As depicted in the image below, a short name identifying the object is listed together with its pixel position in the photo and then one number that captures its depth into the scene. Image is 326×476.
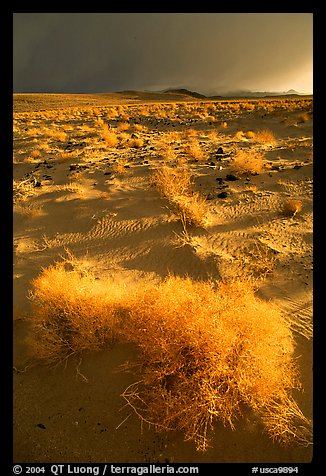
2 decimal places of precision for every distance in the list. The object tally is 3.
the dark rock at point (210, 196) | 7.92
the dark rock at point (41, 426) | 3.03
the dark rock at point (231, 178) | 8.92
